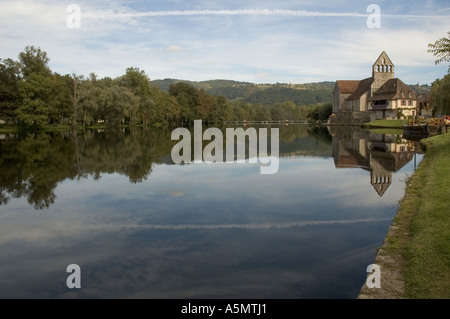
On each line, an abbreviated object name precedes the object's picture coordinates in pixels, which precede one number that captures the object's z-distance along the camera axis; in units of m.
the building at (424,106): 80.68
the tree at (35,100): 58.47
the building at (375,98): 71.06
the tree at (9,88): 59.00
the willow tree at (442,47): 19.11
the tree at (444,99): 25.44
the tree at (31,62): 63.50
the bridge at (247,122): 136.45
